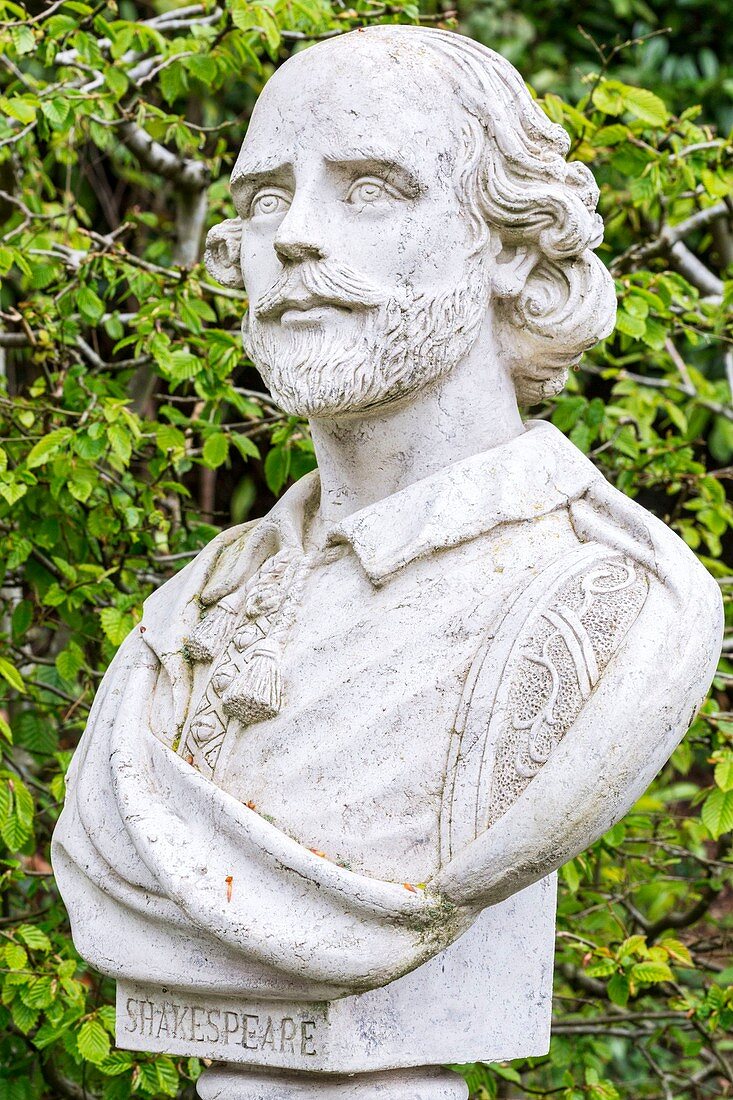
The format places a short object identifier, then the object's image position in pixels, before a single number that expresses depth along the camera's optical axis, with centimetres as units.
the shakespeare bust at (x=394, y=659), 475
